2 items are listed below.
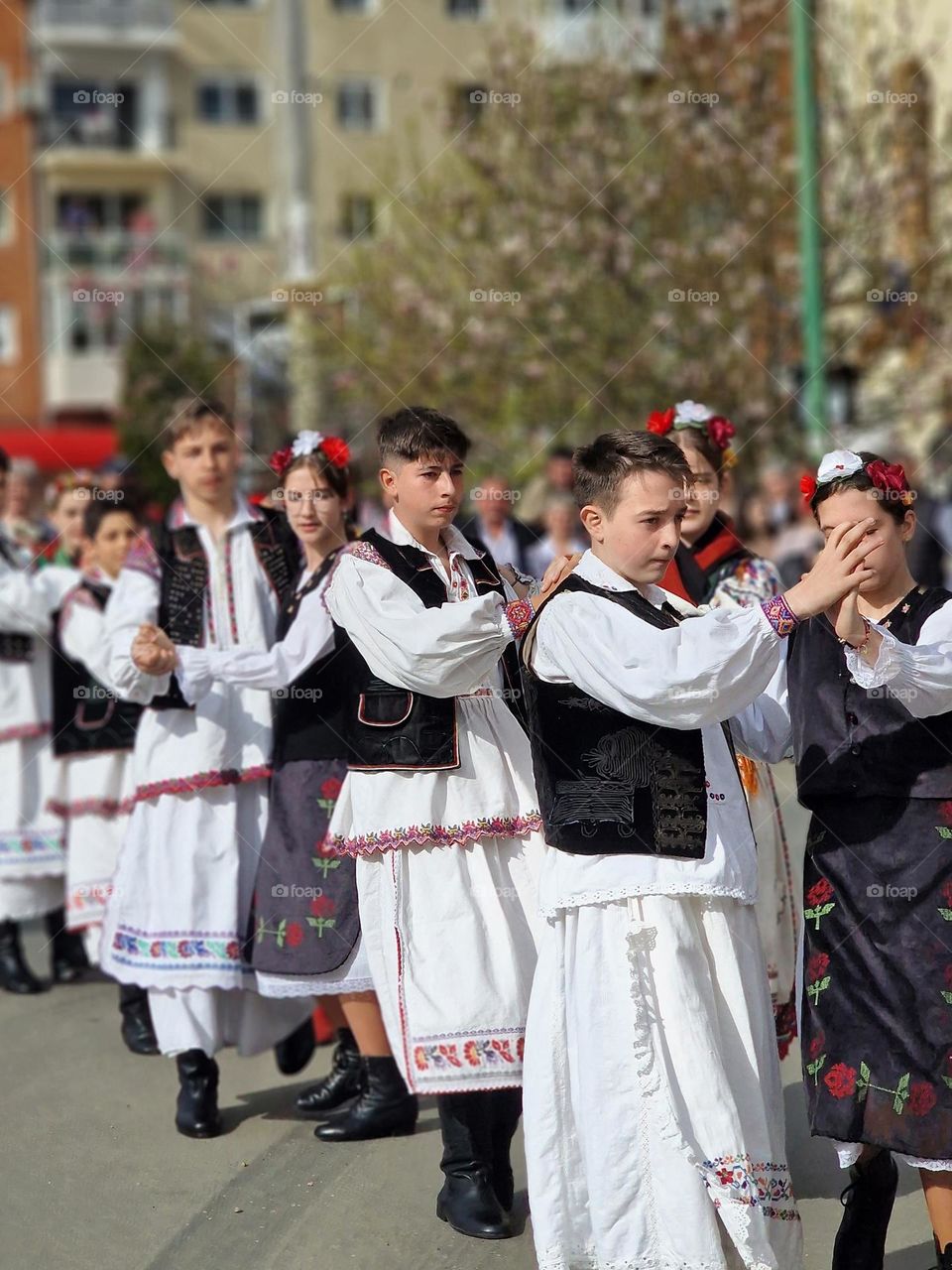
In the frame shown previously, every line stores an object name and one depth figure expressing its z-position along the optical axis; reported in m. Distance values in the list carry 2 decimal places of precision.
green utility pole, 14.36
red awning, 31.80
